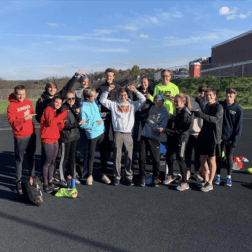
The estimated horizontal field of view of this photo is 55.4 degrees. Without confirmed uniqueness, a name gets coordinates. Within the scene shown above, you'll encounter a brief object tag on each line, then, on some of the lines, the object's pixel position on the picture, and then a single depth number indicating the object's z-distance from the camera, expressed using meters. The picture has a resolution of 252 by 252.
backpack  4.03
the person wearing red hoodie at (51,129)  4.36
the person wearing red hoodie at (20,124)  4.34
